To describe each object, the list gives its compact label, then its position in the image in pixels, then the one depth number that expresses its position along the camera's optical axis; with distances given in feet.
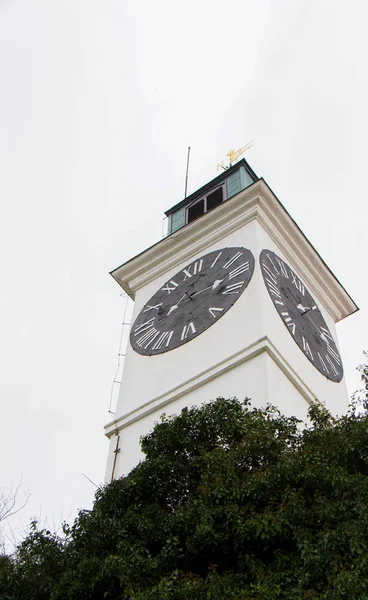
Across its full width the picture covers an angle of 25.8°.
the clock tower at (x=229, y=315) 51.70
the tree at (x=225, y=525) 27.63
